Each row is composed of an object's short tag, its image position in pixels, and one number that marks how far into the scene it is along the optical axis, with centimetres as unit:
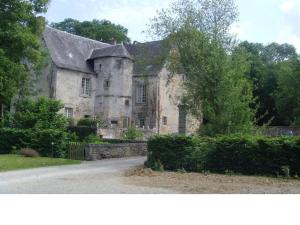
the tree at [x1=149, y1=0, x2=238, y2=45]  2956
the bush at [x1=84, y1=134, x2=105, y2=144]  3070
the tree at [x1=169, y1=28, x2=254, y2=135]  2445
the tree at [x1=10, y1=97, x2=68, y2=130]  3130
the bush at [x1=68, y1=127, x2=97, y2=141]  3391
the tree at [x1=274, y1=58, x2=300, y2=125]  5138
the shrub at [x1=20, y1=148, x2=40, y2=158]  2595
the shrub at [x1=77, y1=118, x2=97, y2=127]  3853
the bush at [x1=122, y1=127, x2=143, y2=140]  3556
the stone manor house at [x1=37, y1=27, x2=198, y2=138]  4388
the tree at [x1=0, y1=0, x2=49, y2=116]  3097
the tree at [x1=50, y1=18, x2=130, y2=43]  5853
